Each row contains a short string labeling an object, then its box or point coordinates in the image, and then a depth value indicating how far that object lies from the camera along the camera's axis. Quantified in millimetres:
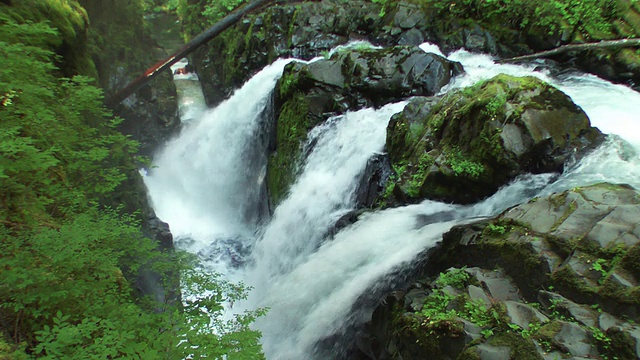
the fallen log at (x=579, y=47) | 7648
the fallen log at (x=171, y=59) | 10406
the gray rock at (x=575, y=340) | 2938
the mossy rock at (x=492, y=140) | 5141
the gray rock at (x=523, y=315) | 3254
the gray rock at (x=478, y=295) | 3550
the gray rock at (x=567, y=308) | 3150
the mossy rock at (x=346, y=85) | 8125
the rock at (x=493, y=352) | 3070
